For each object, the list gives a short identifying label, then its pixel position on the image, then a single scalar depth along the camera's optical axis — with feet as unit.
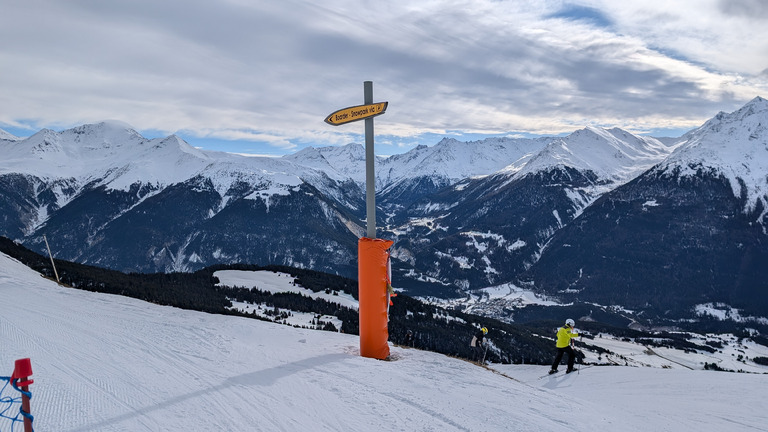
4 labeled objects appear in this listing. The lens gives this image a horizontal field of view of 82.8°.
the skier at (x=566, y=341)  54.92
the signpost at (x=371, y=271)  38.93
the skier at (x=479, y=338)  54.62
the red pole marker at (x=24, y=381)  15.58
